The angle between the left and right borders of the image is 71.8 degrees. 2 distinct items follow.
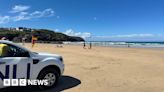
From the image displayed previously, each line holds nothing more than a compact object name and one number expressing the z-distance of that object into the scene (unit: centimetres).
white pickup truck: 310
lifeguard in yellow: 313
